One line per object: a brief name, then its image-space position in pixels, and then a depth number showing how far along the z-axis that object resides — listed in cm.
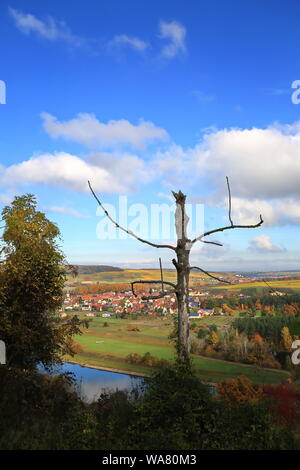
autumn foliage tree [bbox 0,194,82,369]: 1287
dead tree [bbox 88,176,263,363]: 648
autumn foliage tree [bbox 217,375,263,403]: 3994
